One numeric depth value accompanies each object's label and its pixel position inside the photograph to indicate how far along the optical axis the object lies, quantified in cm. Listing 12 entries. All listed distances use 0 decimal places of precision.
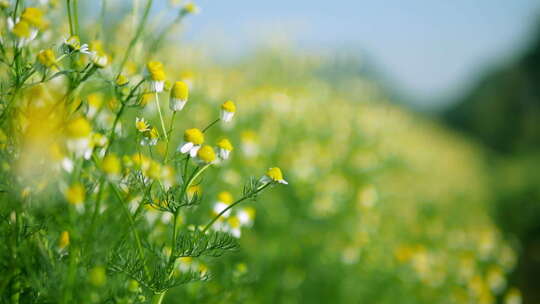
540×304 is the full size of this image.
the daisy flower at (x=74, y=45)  61
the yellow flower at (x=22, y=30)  60
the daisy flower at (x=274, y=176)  62
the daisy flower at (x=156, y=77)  62
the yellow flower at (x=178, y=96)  62
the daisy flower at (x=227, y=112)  64
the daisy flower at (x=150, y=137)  62
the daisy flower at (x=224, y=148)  63
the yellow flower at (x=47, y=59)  60
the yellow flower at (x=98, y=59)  60
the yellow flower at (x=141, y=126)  62
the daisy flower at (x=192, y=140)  62
